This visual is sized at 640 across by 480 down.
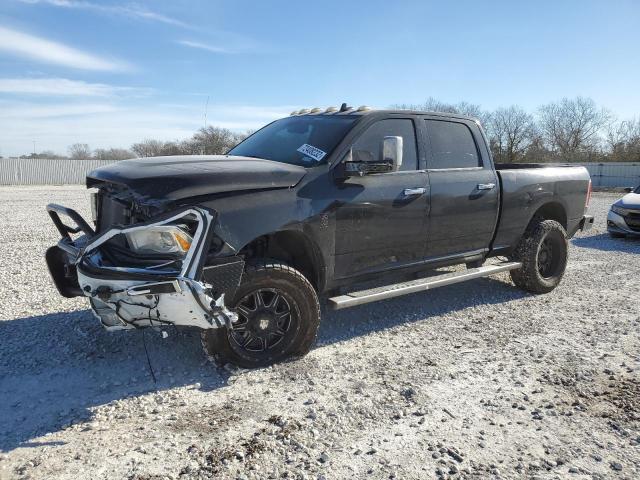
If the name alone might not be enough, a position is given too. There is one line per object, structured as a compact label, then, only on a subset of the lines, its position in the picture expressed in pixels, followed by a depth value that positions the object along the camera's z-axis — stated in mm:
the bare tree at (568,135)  58416
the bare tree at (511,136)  53656
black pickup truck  3262
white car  10608
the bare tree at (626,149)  43781
